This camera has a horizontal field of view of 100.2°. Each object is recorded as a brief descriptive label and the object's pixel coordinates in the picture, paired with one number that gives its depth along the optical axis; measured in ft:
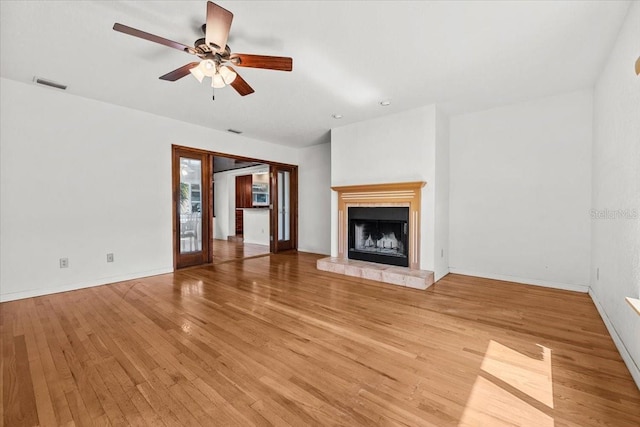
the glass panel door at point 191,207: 15.16
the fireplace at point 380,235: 12.88
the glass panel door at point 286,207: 21.34
